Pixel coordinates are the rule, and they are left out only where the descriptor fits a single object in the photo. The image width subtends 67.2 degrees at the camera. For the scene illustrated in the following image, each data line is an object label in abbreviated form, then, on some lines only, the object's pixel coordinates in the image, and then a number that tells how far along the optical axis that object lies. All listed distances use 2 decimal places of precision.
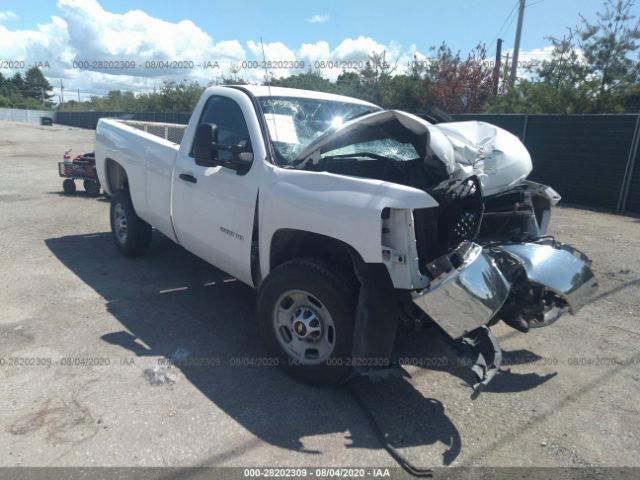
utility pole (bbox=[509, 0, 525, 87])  19.13
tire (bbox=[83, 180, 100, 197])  11.27
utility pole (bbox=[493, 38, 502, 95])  20.75
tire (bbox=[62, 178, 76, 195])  11.23
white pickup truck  2.98
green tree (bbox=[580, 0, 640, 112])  15.13
